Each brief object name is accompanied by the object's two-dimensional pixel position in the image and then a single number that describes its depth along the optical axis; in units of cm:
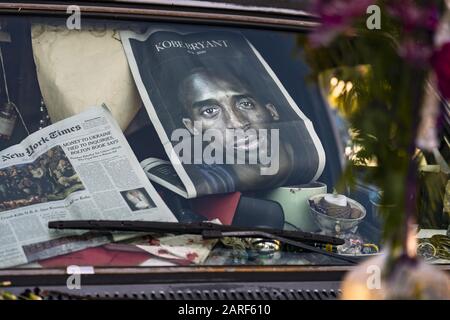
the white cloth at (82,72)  320
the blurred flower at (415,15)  158
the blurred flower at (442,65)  158
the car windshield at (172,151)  282
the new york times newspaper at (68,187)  278
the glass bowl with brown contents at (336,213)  302
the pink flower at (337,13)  160
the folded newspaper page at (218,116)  308
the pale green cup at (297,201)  301
